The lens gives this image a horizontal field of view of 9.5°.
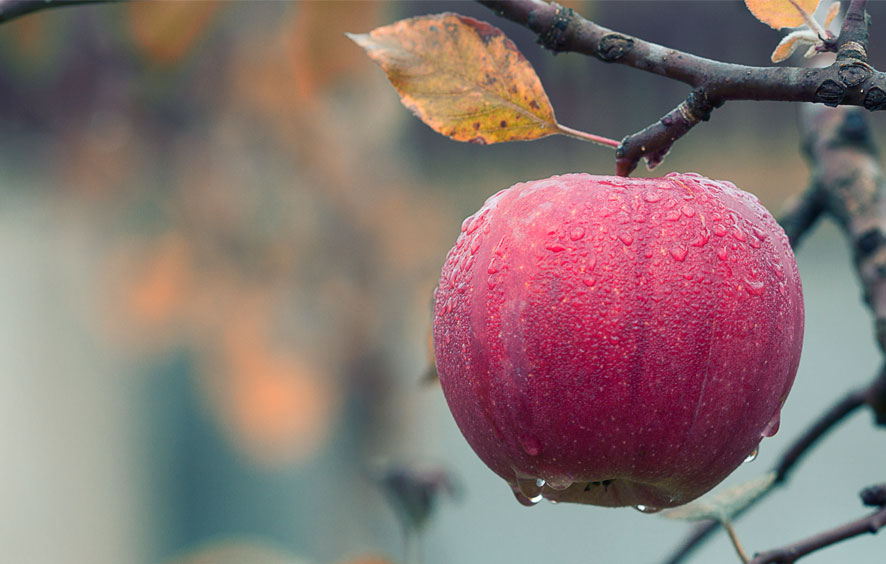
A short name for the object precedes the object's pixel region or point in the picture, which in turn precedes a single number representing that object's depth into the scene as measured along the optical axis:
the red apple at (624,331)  1.05
